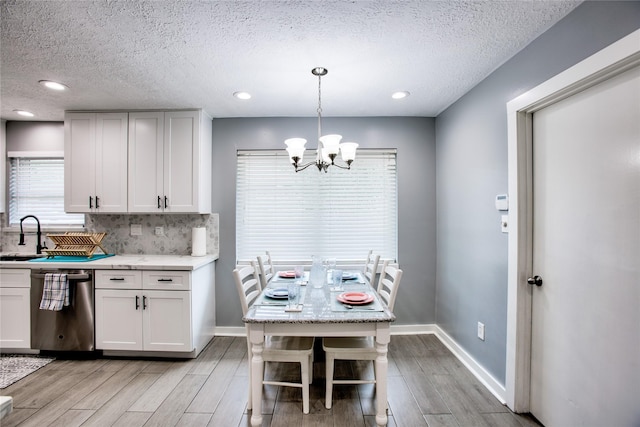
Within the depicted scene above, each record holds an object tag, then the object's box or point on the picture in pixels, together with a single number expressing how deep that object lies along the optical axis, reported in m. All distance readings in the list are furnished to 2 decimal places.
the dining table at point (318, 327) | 1.74
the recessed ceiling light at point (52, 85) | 2.40
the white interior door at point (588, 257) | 1.33
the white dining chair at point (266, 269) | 2.76
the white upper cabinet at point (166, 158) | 3.01
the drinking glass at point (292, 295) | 2.01
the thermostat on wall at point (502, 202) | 2.07
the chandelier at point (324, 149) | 2.07
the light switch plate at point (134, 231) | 3.32
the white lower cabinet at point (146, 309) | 2.68
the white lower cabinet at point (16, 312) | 2.73
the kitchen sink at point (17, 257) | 3.11
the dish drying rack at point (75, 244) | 2.92
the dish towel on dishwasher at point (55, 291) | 2.63
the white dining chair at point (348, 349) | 1.96
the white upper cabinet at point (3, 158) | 3.36
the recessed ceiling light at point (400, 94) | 2.64
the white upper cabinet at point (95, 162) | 3.03
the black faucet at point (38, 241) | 3.17
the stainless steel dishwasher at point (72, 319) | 2.68
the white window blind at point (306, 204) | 3.38
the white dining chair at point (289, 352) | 1.93
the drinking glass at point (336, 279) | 2.40
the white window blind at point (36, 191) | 3.41
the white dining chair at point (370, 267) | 2.88
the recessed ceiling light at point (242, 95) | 2.64
